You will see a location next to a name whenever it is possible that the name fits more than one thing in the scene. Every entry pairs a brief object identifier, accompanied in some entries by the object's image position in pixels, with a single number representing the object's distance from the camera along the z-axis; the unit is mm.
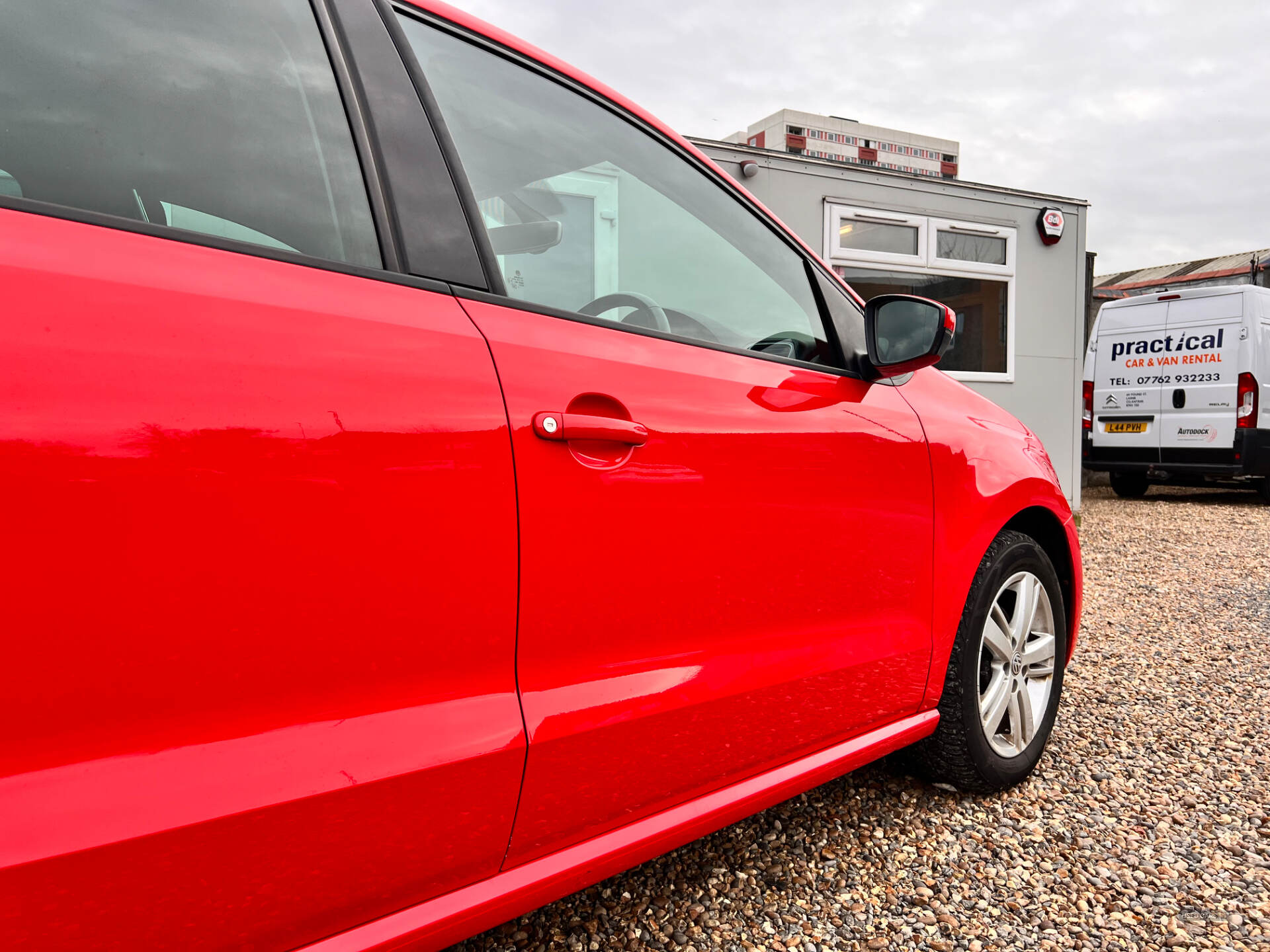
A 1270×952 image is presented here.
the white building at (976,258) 7270
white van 9305
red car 848
